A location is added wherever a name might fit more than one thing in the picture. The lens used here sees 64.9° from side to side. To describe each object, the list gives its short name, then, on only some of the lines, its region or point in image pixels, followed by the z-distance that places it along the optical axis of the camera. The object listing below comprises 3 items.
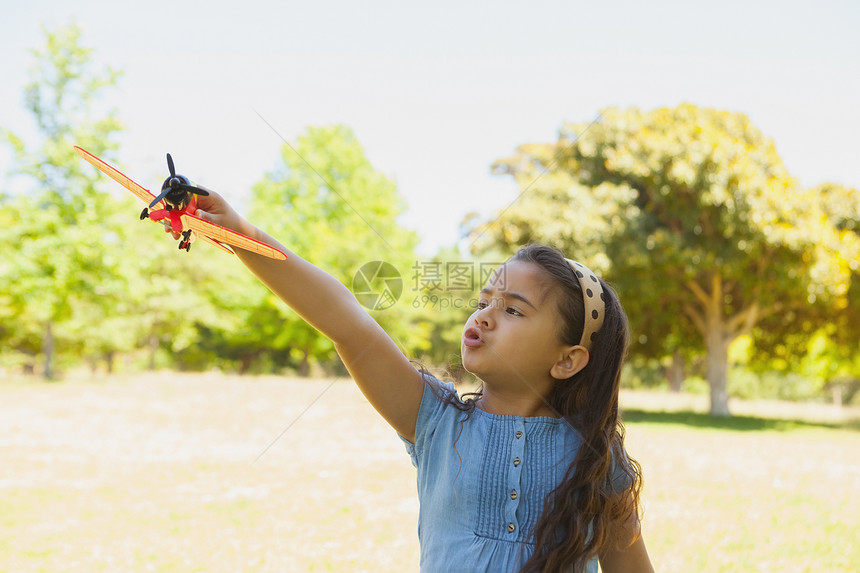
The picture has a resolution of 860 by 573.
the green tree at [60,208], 12.73
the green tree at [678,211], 11.77
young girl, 1.31
